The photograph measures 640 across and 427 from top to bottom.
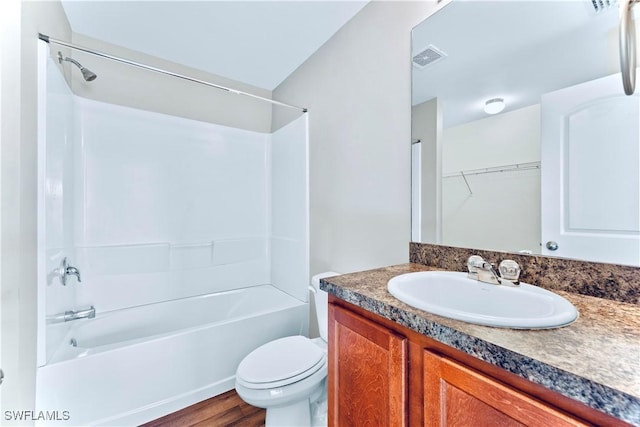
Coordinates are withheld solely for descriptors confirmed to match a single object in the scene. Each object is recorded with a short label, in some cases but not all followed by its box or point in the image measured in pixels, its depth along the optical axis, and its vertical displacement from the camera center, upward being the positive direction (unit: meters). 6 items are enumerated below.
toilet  1.21 -0.79
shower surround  1.42 -0.30
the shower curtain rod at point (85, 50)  1.30 +0.90
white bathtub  1.35 -0.88
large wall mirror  0.81 +0.31
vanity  0.42 -0.30
